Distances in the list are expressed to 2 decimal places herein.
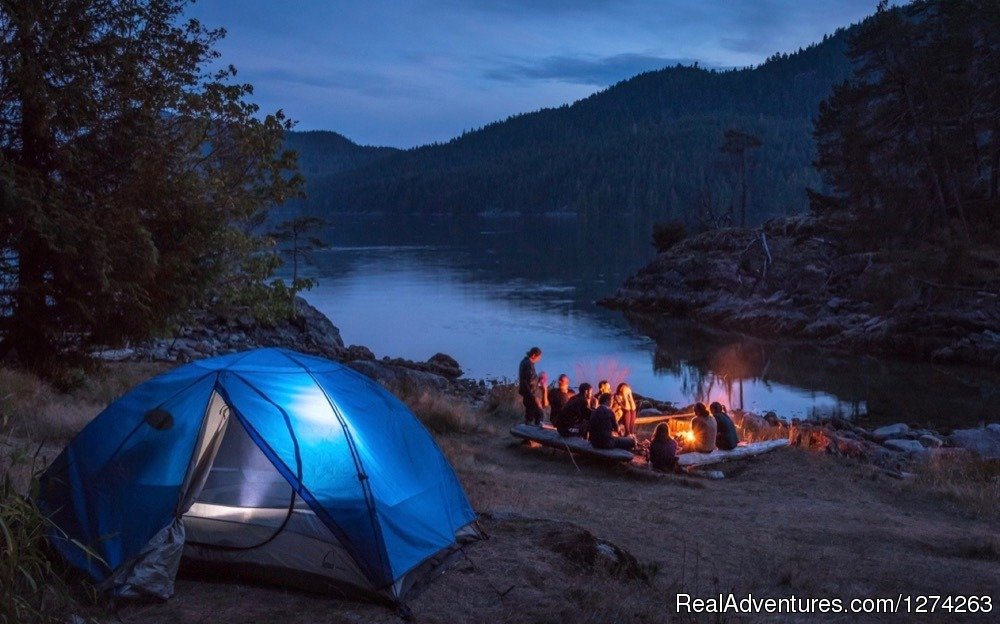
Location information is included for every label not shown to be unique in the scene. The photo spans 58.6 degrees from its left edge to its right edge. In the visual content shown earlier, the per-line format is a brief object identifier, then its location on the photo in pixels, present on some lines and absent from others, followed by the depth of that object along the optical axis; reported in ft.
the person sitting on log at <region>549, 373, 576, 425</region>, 48.26
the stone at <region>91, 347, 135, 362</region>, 64.93
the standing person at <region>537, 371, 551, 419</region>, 54.49
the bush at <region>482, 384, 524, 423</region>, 57.06
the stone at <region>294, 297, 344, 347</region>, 98.46
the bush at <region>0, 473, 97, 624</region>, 13.69
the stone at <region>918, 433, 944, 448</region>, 61.03
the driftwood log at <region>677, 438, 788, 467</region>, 41.45
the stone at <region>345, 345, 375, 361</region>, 90.21
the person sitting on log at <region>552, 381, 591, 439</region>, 44.06
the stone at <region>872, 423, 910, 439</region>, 66.03
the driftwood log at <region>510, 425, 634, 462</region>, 41.16
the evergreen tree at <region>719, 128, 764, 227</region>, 203.62
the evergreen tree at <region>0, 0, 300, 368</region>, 32.37
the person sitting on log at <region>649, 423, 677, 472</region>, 40.86
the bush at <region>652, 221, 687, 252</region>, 191.62
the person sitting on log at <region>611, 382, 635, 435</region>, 47.78
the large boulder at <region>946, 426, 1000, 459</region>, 59.06
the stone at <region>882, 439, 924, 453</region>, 57.01
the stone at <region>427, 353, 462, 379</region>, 91.66
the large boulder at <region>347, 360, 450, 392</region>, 58.65
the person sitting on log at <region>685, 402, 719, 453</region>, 42.91
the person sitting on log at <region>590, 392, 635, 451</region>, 41.78
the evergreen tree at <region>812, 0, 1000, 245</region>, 88.94
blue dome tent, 21.03
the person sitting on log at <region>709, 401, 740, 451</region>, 44.01
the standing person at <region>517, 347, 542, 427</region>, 47.65
